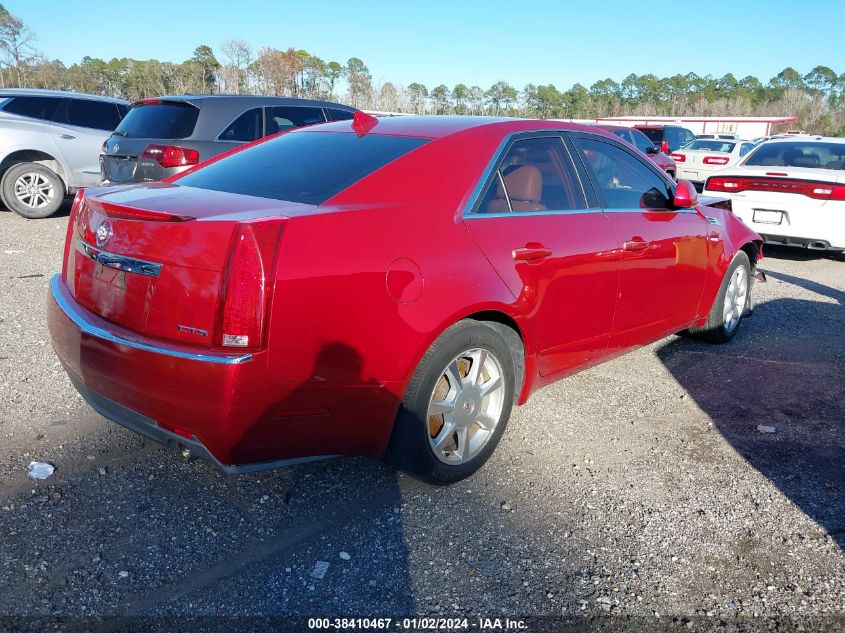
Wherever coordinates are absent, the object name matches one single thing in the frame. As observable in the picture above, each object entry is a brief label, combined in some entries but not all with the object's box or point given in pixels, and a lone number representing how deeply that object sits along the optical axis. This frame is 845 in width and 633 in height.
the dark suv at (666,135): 21.91
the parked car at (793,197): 8.19
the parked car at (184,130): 7.66
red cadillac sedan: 2.49
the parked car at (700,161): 18.39
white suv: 9.70
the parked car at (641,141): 15.01
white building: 56.75
